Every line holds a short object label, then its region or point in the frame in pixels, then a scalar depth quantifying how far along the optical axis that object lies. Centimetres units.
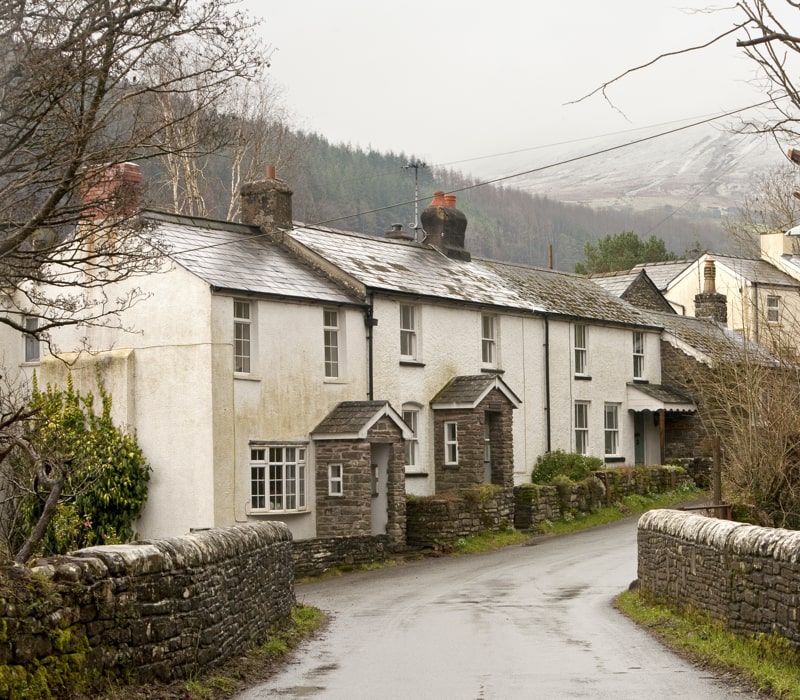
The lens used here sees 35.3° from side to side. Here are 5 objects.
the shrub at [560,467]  3603
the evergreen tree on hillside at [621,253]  7694
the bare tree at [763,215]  4956
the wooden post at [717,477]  2199
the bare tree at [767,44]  888
